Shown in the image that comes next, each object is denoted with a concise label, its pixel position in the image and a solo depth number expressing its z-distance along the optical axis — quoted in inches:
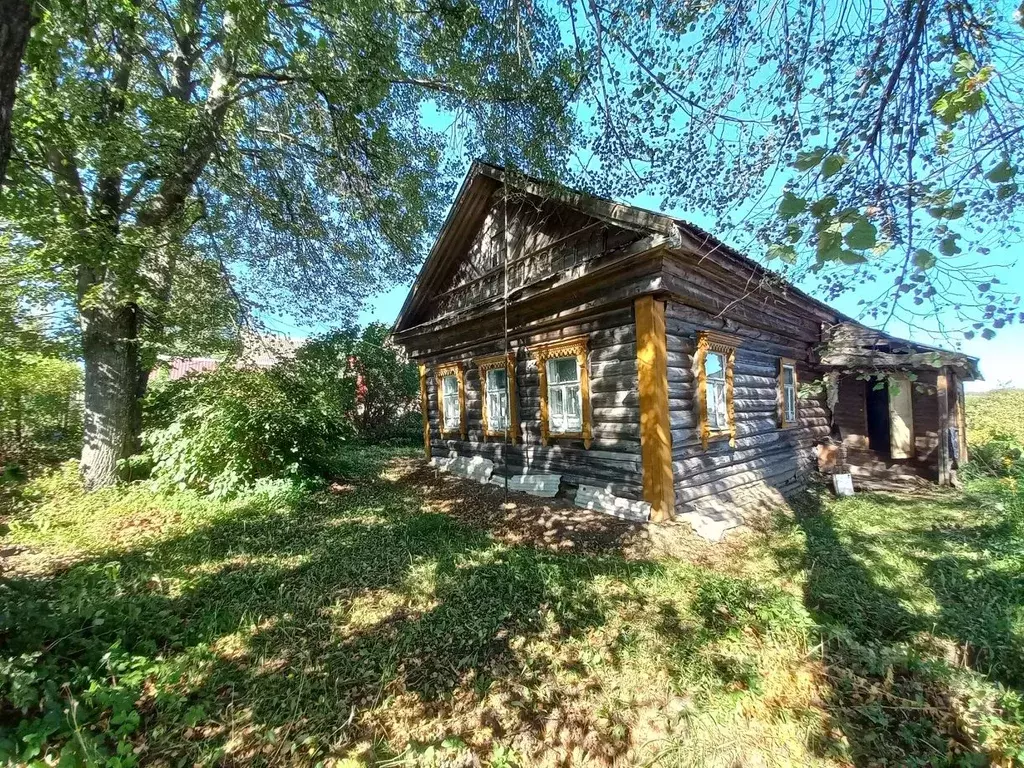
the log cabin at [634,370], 251.4
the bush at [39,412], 348.8
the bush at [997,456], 397.7
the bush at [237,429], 301.4
